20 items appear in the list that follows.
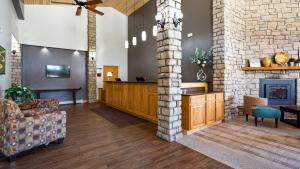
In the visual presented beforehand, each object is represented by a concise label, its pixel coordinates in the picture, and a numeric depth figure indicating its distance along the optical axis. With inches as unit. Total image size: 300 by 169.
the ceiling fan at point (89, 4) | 191.0
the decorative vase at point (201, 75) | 213.5
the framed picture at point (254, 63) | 202.6
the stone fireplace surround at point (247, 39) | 185.2
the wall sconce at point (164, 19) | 125.2
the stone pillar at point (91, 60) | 321.7
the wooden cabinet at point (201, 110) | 140.3
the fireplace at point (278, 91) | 195.9
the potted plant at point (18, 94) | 138.6
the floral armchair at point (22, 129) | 92.9
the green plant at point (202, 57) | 200.5
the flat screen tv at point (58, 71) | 290.8
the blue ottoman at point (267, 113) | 155.7
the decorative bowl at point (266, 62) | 199.3
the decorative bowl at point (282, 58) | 196.1
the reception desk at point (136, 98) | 175.5
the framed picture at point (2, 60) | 148.4
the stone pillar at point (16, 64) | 251.0
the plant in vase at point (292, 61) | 190.9
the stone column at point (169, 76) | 124.0
